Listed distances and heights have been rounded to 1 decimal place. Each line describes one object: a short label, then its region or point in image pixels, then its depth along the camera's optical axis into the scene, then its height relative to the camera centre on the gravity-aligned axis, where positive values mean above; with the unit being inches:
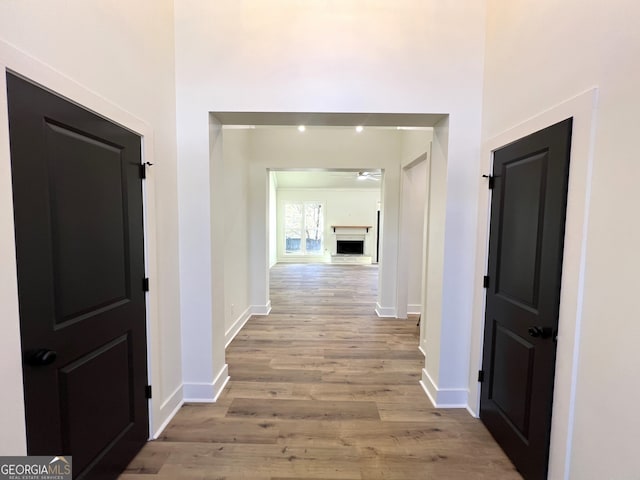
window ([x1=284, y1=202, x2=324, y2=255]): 403.9 -1.8
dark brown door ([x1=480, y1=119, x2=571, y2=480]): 55.6 -14.7
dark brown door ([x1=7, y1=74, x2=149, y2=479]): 42.0 -11.1
